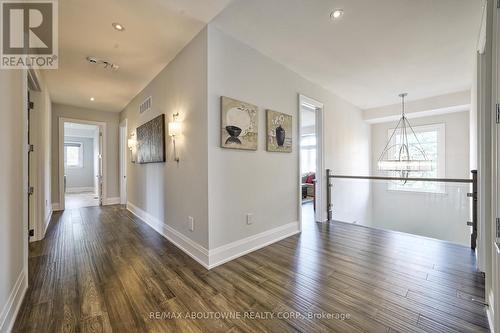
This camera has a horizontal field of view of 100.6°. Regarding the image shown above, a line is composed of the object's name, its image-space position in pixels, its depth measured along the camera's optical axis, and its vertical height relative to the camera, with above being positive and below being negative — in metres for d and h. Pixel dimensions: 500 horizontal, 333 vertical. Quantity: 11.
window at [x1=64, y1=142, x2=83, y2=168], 9.27 +0.49
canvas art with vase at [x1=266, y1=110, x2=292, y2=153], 3.10 +0.53
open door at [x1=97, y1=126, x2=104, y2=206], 5.99 -0.17
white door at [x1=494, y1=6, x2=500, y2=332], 1.18 -0.25
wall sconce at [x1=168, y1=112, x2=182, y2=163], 2.99 +0.55
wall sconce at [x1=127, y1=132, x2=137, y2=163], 4.83 +0.53
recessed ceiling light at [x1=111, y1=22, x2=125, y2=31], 2.38 +1.63
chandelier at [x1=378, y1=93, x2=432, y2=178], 5.90 +0.62
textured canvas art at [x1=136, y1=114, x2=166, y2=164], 3.47 +0.45
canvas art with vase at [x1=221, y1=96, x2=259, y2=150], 2.53 +0.53
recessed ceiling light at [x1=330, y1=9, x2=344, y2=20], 2.16 +1.61
